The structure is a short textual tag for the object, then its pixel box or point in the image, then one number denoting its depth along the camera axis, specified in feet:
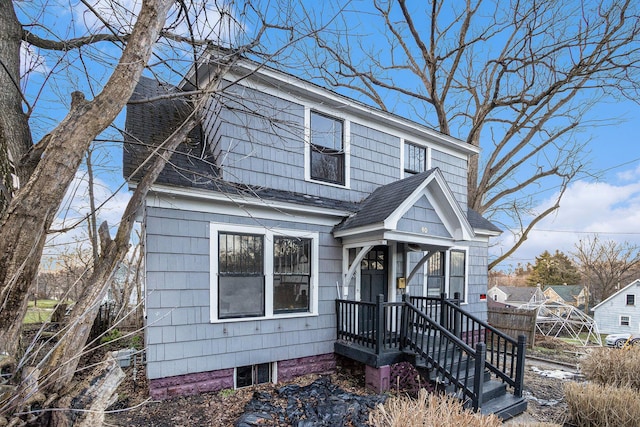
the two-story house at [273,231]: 16.15
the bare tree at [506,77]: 36.11
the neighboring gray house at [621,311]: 78.43
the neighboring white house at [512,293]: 123.85
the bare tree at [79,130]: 6.46
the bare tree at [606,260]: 80.38
